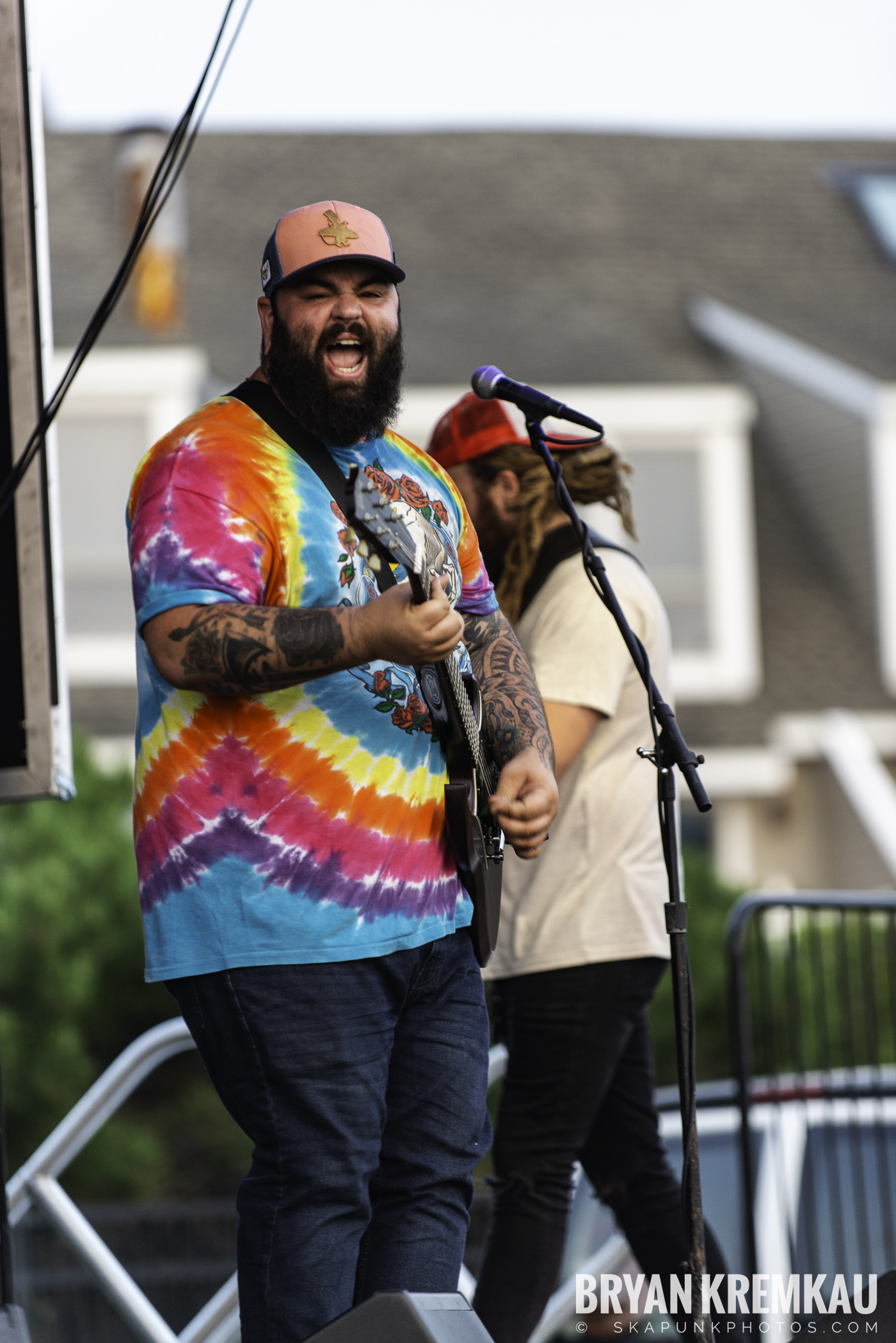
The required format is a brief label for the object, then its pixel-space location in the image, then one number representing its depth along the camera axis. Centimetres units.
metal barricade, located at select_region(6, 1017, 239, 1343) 781
